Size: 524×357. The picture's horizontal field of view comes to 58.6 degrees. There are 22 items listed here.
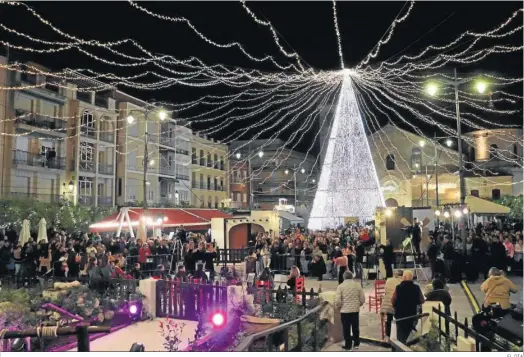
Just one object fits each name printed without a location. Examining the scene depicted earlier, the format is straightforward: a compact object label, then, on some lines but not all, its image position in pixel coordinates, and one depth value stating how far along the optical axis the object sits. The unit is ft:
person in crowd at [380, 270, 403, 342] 28.04
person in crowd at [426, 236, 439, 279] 50.93
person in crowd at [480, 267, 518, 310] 26.32
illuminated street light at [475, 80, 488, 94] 44.06
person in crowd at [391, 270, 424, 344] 25.99
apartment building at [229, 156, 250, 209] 203.62
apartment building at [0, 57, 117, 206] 100.17
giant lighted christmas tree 85.56
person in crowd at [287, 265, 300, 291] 35.65
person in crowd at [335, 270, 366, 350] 27.04
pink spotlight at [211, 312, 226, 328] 25.03
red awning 64.57
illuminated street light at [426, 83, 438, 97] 44.89
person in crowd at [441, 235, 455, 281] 49.42
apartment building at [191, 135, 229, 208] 172.45
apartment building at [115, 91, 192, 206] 131.54
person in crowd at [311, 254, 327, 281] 54.75
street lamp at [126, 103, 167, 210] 59.77
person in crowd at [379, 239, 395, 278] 49.11
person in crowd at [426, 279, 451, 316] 26.85
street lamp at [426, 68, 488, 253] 44.32
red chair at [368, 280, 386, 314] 36.11
